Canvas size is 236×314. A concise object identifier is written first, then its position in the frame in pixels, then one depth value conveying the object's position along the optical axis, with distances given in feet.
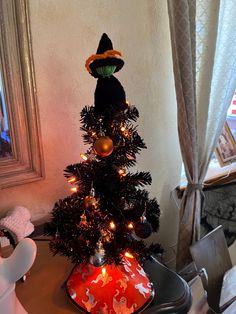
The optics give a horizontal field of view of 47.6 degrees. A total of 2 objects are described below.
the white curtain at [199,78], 3.38
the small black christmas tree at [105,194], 2.28
